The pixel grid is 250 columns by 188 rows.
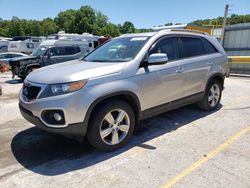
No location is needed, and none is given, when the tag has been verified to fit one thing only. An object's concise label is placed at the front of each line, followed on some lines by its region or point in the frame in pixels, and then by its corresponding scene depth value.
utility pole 15.51
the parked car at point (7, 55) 13.65
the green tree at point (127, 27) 81.86
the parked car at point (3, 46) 20.72
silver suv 2.61
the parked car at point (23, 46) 19.00
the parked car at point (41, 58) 9.20
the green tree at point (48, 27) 66.09
